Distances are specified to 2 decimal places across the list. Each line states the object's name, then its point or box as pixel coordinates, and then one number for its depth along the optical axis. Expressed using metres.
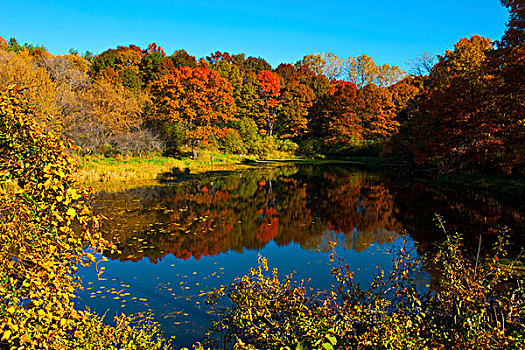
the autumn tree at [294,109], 61.59
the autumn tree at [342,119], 57.22
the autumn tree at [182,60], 68.19
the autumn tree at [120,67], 54.84
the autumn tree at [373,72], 78.69
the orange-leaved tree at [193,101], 42.91
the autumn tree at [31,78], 26.53
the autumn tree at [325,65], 84.69
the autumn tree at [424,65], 39.38
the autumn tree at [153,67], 59.84
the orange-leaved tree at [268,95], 63.47
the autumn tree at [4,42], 60.47
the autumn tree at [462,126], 22.58
